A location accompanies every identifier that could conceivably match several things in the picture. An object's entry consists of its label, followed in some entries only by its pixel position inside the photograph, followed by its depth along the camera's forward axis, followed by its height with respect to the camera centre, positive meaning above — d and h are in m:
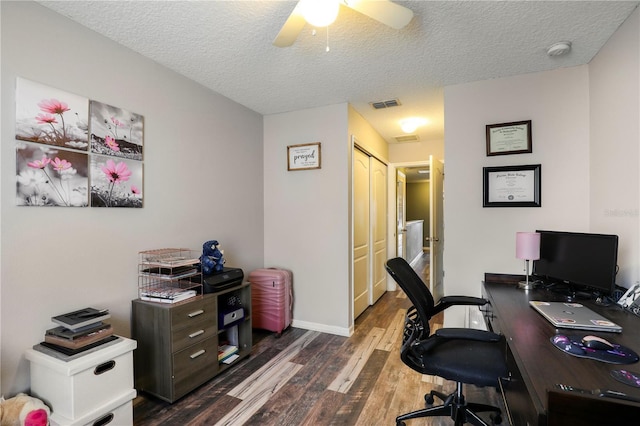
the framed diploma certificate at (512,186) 2.41 +0.20
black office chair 1.42 -0.77
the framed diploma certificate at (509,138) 2.43 +0.61
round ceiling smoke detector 2.00 +1.12
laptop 1.30 -0.53
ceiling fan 1.38 +0.97
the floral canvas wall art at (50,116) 1.56 +0.55
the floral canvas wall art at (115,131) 1.89 +0.55
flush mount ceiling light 3.59 +1.09
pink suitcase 3.07 -0.94
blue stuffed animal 2.32 -0.39
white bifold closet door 3.48 -0.26
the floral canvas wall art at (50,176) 1.56 +0.20
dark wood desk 0.77 -0.54
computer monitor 1.64 -0.33
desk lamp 2.04 -0.28
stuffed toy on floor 1.37 -0.96
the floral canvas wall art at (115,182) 1.89 +0.20
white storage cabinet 1.45 -0.91
